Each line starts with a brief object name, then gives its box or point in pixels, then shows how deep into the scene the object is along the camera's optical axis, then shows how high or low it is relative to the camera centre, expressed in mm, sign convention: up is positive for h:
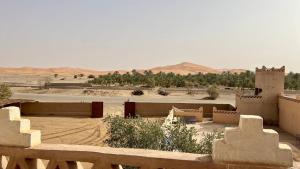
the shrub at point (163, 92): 70562 -2045
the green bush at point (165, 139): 13852 -2234
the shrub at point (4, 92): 46181 -1558
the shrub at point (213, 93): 64312 -1878
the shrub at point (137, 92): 68556 -2006
